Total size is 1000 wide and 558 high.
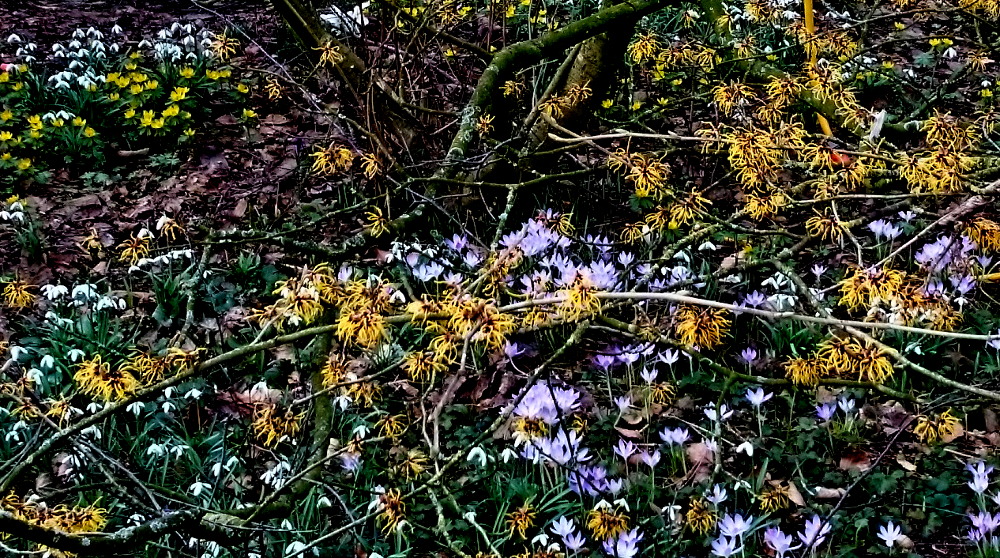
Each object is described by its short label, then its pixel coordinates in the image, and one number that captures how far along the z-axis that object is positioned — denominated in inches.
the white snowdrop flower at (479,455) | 98.4
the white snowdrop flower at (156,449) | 108.9
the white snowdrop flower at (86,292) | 136.9
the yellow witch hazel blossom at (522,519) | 85.9
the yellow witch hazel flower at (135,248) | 95.6
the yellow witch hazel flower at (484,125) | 132.0
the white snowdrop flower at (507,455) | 104.7
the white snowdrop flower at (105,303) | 135.3
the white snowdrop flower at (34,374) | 118.4
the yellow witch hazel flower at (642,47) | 123.4
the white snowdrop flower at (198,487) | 101.3
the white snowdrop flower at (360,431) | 103.9
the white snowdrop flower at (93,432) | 105.9
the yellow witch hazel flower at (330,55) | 129.7
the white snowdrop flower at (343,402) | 111.0
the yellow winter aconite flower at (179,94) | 201.5
